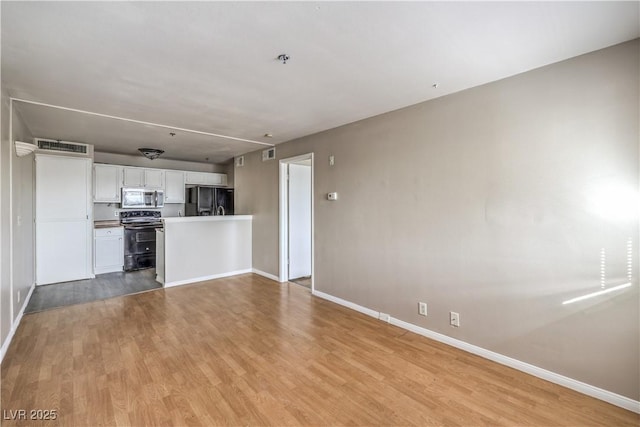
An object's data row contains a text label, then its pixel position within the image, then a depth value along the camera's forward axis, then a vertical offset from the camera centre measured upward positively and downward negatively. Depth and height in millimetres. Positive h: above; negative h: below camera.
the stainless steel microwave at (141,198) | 6094 +309
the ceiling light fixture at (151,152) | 5051 +1060
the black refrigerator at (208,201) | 6461 +264
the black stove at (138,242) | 5777 -607
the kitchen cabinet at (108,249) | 5453 -720
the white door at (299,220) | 5109 -146
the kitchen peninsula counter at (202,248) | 4781 -650
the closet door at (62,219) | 4695 -115
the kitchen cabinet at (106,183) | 5730 +596
